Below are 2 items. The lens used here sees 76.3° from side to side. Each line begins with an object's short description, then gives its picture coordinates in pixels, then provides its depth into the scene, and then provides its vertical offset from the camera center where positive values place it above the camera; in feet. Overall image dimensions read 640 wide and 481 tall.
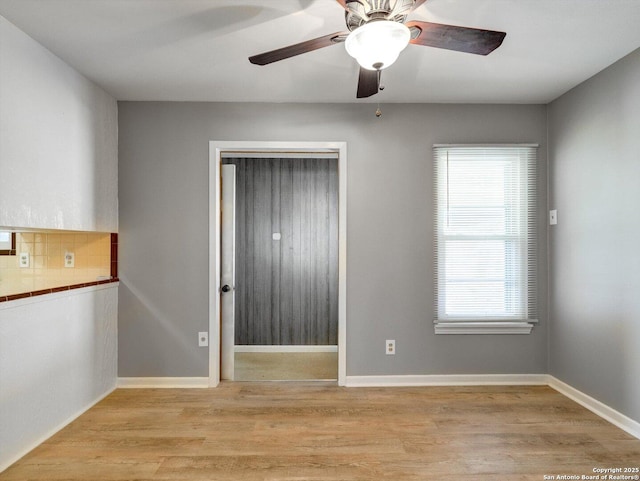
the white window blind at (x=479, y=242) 11.63 -0.02
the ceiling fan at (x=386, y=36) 5.28 +2.87
